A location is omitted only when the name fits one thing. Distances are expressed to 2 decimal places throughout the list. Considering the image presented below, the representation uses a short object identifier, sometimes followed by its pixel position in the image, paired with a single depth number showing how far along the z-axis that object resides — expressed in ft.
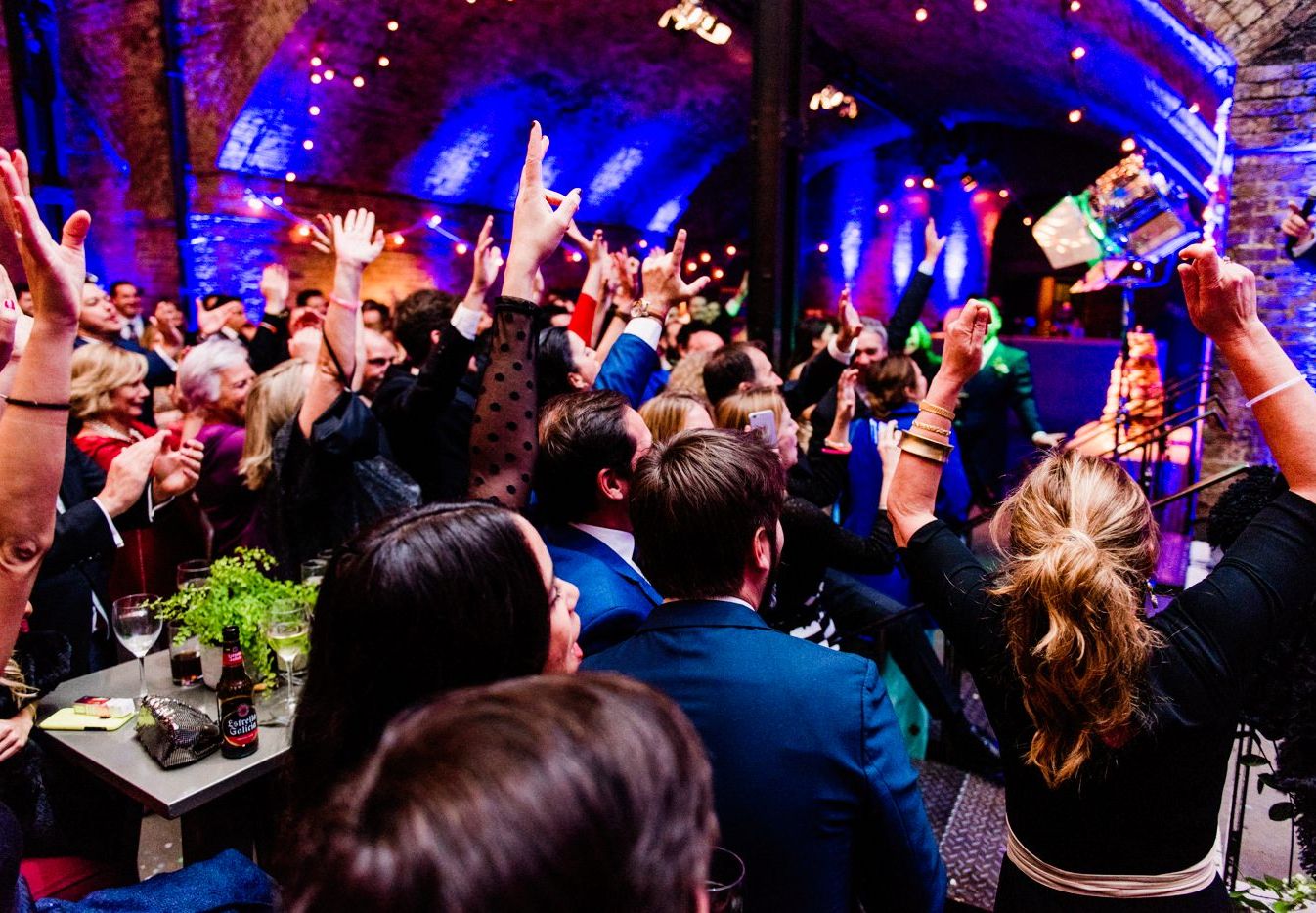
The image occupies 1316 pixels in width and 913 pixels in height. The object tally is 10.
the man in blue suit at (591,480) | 5.72
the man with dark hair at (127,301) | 21.79
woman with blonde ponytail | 3.95
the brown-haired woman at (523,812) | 1.49
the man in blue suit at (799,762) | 3.76
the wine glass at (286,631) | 6.44
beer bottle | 5.92
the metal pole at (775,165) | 12.94
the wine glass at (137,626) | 6.52
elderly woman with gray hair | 9.78
